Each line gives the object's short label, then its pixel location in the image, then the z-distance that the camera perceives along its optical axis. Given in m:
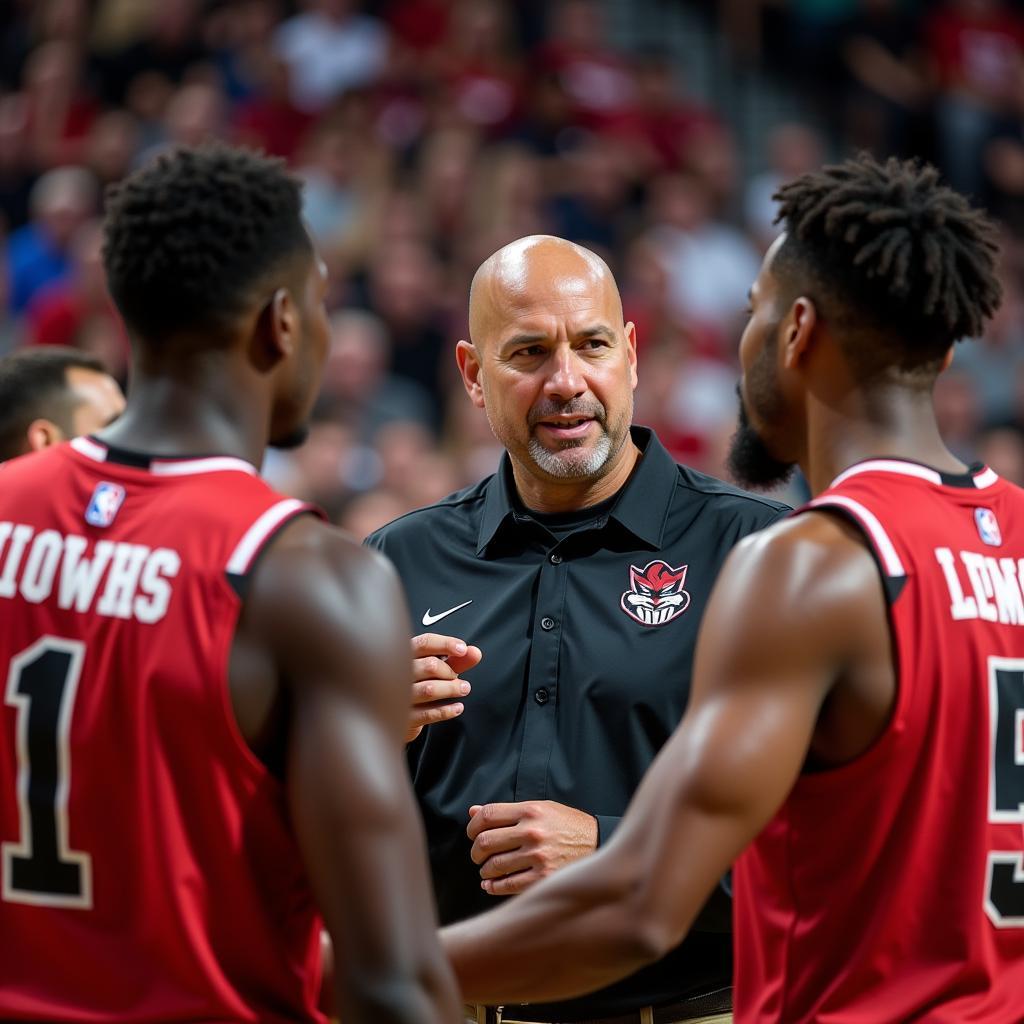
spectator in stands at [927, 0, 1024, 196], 19.93
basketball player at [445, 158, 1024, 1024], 4.36
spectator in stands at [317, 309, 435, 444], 15.94
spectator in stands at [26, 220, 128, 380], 14.85
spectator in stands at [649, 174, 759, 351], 18.70
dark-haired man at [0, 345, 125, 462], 7.07
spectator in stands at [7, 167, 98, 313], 17.06
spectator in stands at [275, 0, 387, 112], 19.53
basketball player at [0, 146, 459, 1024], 4.01
